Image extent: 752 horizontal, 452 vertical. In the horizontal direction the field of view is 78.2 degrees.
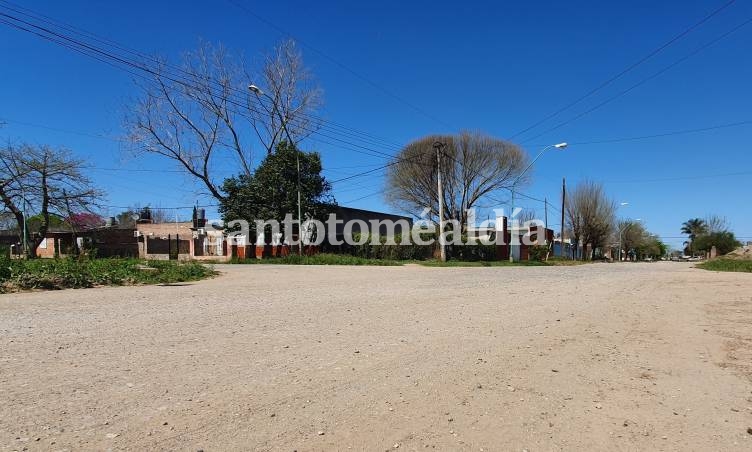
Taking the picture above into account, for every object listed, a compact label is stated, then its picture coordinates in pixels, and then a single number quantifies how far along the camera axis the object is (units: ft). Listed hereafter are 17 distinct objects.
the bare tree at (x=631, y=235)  243.68
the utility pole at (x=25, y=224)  87.41
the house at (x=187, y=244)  127.52
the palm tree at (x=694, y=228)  305.53
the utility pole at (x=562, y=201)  143.13
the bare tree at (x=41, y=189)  86.17
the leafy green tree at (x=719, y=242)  224.33
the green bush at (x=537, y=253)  134.21
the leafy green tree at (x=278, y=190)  105.09
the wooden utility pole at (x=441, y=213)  100.22
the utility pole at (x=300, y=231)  99.76
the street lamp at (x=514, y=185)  126.93
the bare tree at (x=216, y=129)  108.47
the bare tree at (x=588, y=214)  183.32
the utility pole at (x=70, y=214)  93.35
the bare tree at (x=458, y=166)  132.16
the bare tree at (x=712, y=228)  259.31
